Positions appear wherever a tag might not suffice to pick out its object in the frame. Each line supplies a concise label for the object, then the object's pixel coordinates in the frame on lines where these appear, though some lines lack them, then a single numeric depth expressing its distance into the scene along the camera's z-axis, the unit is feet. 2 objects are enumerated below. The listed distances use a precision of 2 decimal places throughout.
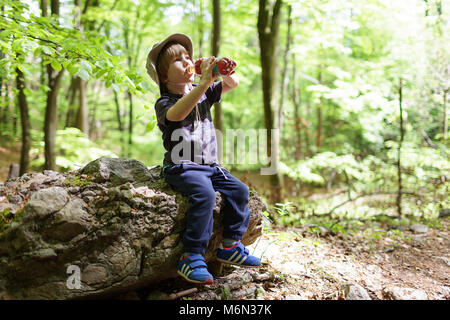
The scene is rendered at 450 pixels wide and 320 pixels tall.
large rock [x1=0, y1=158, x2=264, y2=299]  5.52
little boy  6.49
